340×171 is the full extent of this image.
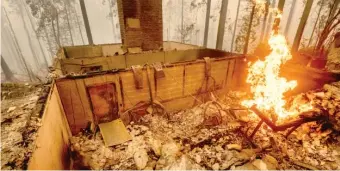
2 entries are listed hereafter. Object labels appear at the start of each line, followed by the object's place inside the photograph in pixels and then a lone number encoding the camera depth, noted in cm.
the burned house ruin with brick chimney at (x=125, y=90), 350
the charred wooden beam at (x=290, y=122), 377
